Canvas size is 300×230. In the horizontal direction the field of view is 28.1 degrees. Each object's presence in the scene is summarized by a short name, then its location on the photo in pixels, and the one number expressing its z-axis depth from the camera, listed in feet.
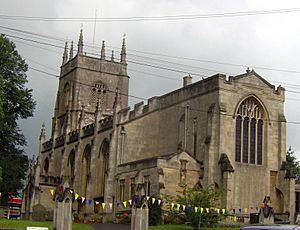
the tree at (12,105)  157.89
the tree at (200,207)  126.93
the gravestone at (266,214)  118.42
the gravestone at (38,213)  162.97
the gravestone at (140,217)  105.60
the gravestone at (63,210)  100.89
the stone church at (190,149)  154.30
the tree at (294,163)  240.12
